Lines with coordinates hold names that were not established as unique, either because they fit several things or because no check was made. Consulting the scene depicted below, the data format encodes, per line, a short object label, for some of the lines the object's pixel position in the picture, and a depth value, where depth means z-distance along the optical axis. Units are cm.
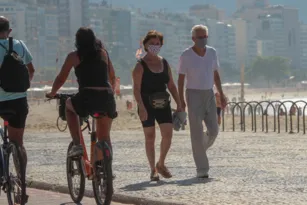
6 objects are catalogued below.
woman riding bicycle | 1623
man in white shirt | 2094
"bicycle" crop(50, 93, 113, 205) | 1573
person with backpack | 1608
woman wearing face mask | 2012
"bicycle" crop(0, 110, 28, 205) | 1567
